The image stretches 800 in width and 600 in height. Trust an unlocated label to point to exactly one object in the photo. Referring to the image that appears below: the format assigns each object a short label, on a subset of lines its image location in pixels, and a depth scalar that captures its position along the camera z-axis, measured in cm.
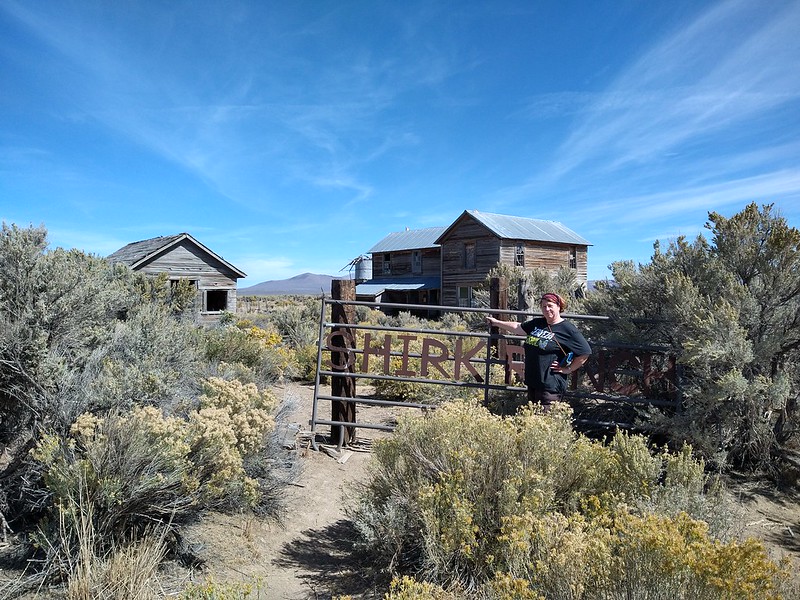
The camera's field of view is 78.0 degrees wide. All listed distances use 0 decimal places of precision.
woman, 470
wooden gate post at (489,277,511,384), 660
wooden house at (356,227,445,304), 3381
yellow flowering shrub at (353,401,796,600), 206
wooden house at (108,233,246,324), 2173
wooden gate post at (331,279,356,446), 642
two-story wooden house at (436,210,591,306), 2838
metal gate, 549
